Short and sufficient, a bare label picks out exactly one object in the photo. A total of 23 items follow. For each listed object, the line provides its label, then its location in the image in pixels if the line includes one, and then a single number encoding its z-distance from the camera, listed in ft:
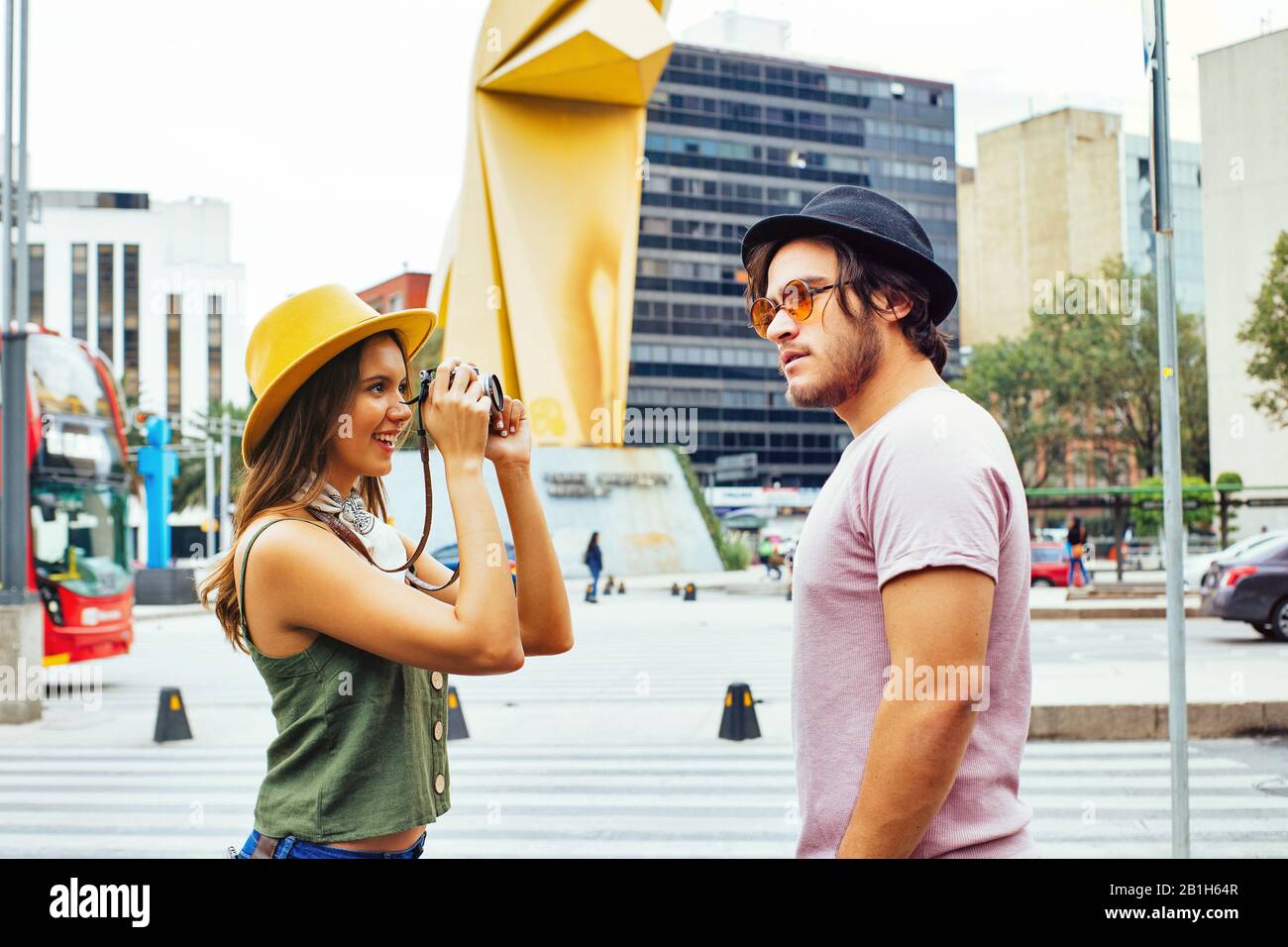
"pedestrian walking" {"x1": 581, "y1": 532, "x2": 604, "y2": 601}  89.04
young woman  6.69
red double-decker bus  46.11
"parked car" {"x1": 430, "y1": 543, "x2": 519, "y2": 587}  81.93
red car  107.14
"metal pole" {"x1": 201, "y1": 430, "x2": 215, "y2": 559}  154.51
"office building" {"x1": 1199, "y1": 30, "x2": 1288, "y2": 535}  165.89
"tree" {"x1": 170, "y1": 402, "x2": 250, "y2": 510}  207.82
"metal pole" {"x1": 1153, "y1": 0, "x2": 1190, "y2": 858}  15.74
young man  5.79
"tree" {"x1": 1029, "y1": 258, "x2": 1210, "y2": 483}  186.70
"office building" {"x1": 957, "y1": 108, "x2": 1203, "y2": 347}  302.86
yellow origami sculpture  98.78
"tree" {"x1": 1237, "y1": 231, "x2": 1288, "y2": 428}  116.37
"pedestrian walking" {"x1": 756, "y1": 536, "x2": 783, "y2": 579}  111.24
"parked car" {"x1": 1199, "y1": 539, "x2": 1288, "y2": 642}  52.65
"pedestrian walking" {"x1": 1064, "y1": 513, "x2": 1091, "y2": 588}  89.09
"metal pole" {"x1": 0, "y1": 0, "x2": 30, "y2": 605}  36.04
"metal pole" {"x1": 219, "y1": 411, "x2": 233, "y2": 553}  134.82
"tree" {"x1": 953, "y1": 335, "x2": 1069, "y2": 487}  197.98
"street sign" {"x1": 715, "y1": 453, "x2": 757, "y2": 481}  106.92
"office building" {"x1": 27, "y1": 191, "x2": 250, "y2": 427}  233.14
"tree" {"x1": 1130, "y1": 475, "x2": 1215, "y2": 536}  82.28
